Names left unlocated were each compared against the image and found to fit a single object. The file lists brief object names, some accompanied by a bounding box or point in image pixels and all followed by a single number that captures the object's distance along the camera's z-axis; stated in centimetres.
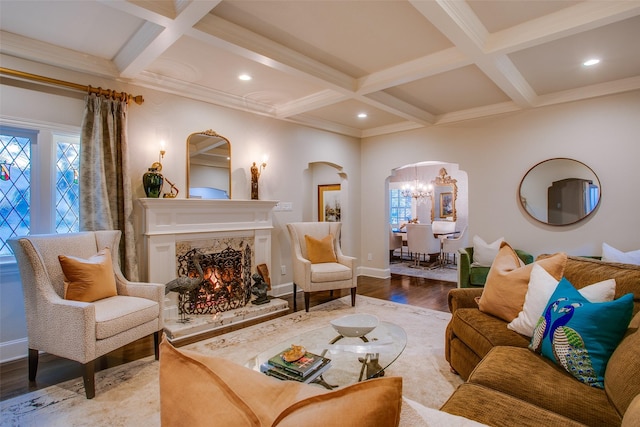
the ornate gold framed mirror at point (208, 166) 373
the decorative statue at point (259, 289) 388
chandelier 862
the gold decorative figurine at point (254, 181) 425
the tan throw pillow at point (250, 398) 52
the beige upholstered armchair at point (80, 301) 214
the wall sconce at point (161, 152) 348
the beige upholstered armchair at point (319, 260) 386
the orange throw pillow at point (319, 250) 425
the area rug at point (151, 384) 194
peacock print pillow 146
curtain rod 263
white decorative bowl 216
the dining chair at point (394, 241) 773
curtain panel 293
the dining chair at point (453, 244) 702
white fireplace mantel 331
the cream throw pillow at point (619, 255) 319
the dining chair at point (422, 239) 674
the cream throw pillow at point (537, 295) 169
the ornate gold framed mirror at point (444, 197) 825
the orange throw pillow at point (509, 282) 202
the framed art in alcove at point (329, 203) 693
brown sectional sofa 123
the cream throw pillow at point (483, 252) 414
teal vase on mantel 327
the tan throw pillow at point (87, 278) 241
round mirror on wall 382
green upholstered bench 403
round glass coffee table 177
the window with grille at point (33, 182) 278
